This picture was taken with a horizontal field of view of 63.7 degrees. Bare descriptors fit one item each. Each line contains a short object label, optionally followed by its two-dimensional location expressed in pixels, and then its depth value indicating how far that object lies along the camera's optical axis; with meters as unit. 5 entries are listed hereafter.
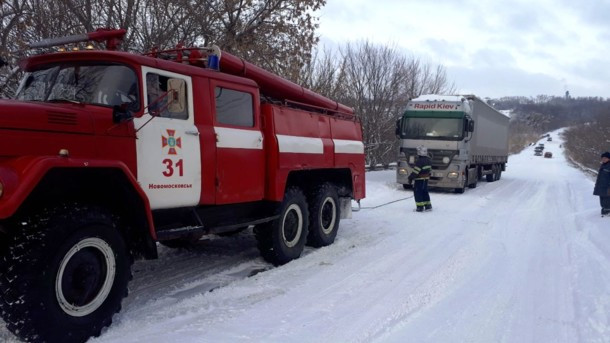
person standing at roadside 11.80
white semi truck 17.44
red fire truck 3.55
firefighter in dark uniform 12.48
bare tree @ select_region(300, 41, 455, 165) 27.50
